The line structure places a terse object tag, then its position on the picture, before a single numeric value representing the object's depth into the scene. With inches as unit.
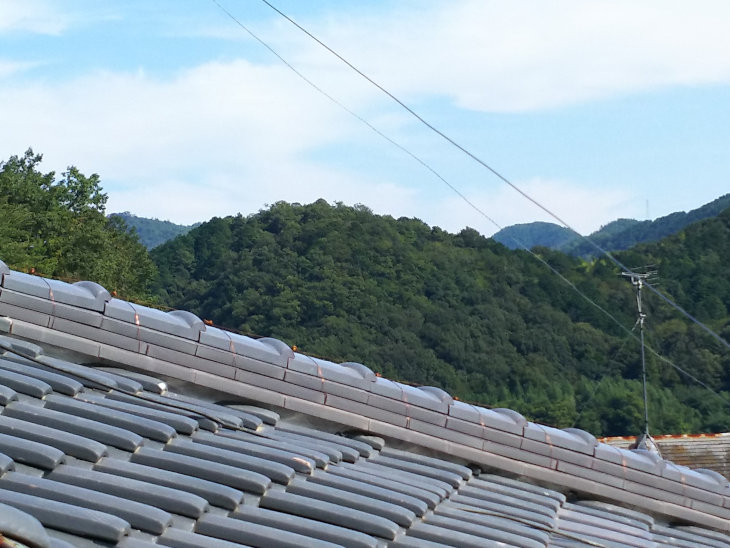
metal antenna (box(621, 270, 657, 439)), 1087.7
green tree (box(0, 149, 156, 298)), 1916.8
